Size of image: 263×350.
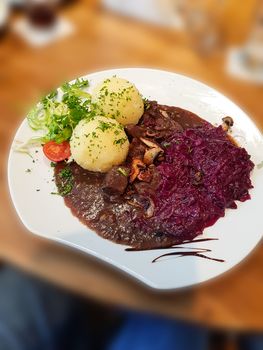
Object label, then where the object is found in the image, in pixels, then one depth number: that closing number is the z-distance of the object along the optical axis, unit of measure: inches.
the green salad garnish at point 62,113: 26.5
